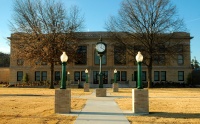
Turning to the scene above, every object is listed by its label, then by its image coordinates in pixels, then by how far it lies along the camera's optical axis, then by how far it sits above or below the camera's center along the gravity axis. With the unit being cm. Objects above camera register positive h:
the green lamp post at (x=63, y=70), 942 +5
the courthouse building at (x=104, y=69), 3968 +39
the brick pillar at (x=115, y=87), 2219 -179
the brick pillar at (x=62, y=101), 898 -137
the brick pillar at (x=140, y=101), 904 -137
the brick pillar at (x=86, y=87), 2261 -183
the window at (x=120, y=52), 3134 +304
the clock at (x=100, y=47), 1711 +208
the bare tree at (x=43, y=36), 2787 +513
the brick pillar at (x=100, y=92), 1661 -176
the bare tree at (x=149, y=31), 2964 +611
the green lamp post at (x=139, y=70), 931 +5
